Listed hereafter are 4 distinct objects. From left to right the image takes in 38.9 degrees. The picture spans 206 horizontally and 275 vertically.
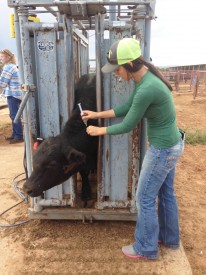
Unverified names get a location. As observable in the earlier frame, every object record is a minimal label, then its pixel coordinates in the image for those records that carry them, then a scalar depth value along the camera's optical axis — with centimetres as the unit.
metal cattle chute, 297
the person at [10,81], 704
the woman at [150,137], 256
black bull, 312
